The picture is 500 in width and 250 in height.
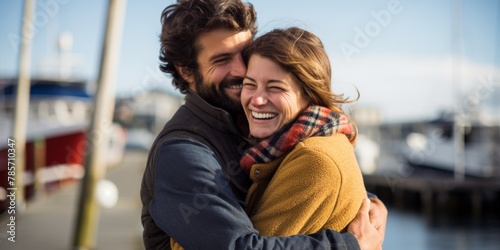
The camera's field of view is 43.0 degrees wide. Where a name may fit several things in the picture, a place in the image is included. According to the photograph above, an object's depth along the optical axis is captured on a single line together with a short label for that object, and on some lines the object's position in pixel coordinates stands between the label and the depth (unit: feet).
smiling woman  7.09
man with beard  6.97
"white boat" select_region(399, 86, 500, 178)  105.91
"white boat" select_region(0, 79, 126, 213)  68.74
